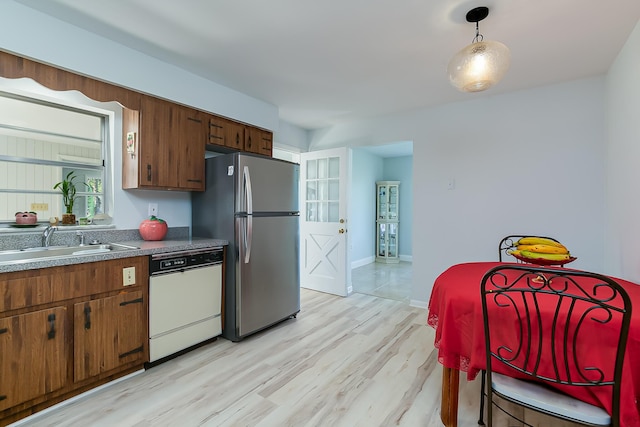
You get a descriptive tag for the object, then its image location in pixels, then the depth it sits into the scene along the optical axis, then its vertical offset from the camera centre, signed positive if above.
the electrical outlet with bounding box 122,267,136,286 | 2.00 -0.45
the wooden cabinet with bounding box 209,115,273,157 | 2.94 +0.79
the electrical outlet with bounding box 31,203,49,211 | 2.16 +0.01
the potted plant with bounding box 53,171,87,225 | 2.27 +0.11
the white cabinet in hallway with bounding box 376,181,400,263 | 6.44 -0.19
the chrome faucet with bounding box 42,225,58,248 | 2.07 -0.20
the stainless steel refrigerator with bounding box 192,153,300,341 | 2.60 -0.19
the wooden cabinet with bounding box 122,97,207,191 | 2.39 +0.52
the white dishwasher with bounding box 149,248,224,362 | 2.17 -0.71
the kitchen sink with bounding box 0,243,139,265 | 1.89 -0.30
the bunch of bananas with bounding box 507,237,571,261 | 1.59 -0.22
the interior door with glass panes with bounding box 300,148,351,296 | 4.00 -0.15
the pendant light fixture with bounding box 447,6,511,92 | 1.61 +0.81
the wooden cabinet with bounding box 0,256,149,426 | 1.55 -0.73
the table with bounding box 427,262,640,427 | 1.04 -0.56
